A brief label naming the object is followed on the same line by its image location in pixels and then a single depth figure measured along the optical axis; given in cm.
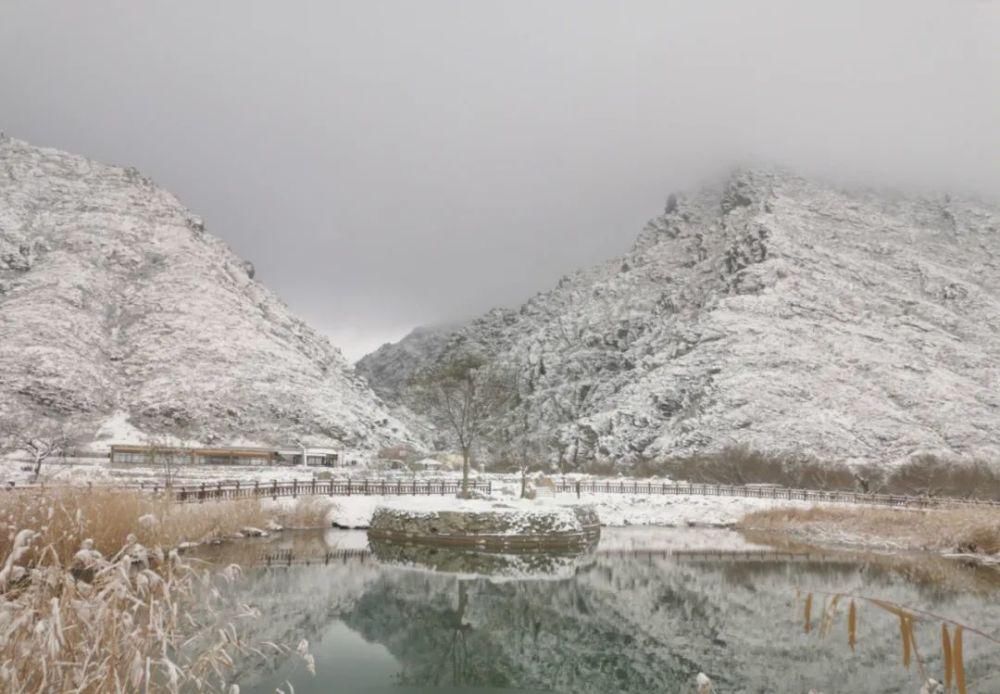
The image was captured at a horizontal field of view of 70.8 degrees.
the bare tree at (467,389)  4791
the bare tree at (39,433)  6975
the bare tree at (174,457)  4088
